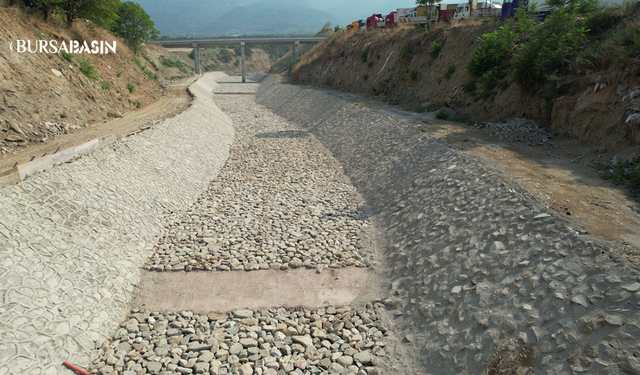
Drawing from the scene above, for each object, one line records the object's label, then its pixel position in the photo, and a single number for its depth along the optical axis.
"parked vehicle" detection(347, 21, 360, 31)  62.51
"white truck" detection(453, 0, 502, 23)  30.05
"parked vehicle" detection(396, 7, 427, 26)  37.33
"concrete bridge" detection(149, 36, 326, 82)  83.88
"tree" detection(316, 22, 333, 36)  105.63
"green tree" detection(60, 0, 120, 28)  29.98
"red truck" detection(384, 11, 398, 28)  44.58
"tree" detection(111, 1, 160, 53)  51.50
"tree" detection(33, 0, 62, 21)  26.50
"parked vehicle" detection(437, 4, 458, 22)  34.30
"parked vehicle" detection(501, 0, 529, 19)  25.86
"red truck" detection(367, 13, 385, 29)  47.41
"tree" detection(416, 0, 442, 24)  33.72
